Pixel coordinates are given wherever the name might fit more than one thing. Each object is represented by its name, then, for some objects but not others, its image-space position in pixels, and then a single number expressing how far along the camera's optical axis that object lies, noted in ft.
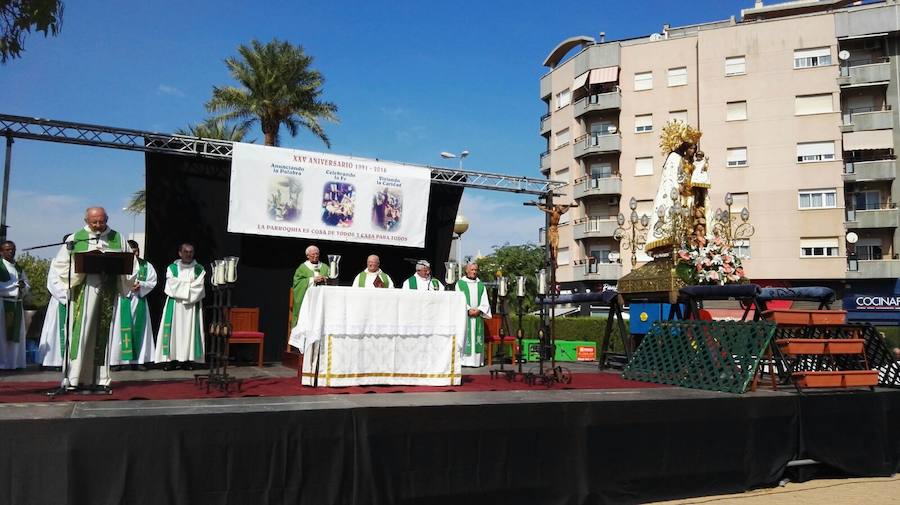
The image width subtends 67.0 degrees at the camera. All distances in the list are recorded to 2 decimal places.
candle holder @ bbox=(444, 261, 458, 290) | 30.53
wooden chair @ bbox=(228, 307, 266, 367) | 34.17
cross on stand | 25.88
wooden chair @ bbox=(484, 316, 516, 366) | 37.24
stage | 14.10
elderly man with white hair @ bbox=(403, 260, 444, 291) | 33.65
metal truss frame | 32.04
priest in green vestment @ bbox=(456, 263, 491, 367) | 35.42
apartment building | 115.14
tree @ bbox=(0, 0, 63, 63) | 19.26
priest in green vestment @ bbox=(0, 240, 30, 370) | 29.66
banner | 36.24
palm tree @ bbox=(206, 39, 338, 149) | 86.94
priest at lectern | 20.51
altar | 23.41
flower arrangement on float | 29.37
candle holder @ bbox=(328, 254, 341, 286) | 27.50
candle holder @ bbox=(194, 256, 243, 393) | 21.53
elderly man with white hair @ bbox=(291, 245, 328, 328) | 32.78
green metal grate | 23.39
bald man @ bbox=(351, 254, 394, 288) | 31.48
